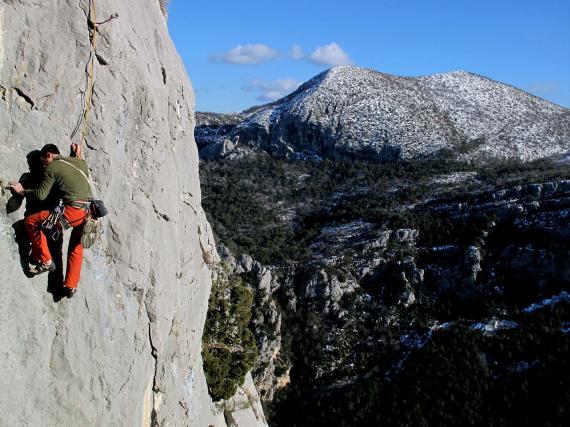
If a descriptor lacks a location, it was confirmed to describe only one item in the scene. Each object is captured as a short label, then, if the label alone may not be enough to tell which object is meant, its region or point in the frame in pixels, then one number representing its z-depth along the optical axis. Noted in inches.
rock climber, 422.6
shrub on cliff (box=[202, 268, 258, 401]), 1010.1
